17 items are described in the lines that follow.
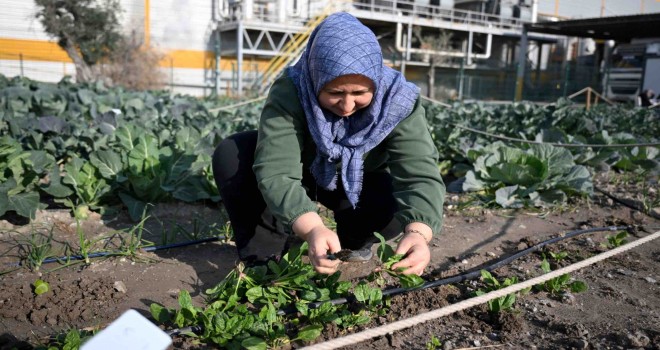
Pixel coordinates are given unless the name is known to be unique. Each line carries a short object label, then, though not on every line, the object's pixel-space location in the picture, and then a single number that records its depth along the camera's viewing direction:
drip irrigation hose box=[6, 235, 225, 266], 2.31
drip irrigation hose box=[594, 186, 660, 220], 3.42
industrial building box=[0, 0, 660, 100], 21.92
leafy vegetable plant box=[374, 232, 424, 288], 1.78
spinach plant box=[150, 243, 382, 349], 1.70
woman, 1.76
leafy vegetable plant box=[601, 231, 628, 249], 2.66
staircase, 23.03
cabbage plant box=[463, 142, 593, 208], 3.54
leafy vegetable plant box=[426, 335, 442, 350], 1.74
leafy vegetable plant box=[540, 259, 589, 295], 2.14
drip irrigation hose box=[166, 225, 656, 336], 1.75
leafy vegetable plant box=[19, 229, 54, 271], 2.24
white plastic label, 1.08
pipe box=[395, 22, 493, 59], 25.30
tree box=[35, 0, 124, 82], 18.23
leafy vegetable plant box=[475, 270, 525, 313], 1.95
